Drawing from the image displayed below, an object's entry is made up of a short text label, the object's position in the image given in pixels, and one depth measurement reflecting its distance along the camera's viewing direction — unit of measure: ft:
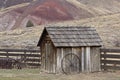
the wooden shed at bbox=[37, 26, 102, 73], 77.05
